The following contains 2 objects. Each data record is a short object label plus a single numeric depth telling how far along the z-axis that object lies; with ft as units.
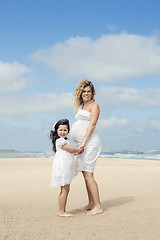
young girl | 14.25
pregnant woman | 15.07
